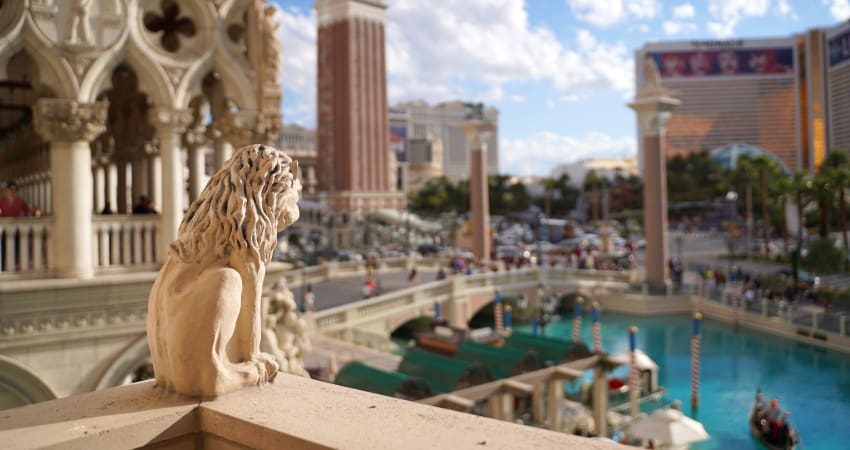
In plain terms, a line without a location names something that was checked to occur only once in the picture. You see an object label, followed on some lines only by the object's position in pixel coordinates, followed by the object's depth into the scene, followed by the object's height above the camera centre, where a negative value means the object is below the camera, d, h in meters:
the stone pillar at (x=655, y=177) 42.59 +2.79
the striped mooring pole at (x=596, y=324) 27.49 -3.90
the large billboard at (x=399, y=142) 143.38 +17.45
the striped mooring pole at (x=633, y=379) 23.00 -5.04
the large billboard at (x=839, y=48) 113.38 +28.06
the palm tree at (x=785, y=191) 53.55 +2.31
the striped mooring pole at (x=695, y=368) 25.13 -5.17
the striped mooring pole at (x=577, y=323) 30.22 -4.13
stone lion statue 4.22 -0.29
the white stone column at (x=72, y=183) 9.34 +0.70
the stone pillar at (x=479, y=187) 47.44 +2.67
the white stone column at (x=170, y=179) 10.37 +0.80
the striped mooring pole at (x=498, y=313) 34.34 -4.17
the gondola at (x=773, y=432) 18.84 -5.64
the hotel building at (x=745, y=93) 138.38 +25.63
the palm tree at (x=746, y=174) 65.44 +5.21
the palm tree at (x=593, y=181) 94.75 +6.21
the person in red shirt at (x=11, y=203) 9.57 +0.45
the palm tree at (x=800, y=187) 49.03 +2.30
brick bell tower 90.88 +15.89
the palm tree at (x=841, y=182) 46.72 +2.47
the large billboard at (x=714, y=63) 142.25 +31.96
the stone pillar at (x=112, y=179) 13.91 +1.08
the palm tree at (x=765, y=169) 59.44 +4.62
